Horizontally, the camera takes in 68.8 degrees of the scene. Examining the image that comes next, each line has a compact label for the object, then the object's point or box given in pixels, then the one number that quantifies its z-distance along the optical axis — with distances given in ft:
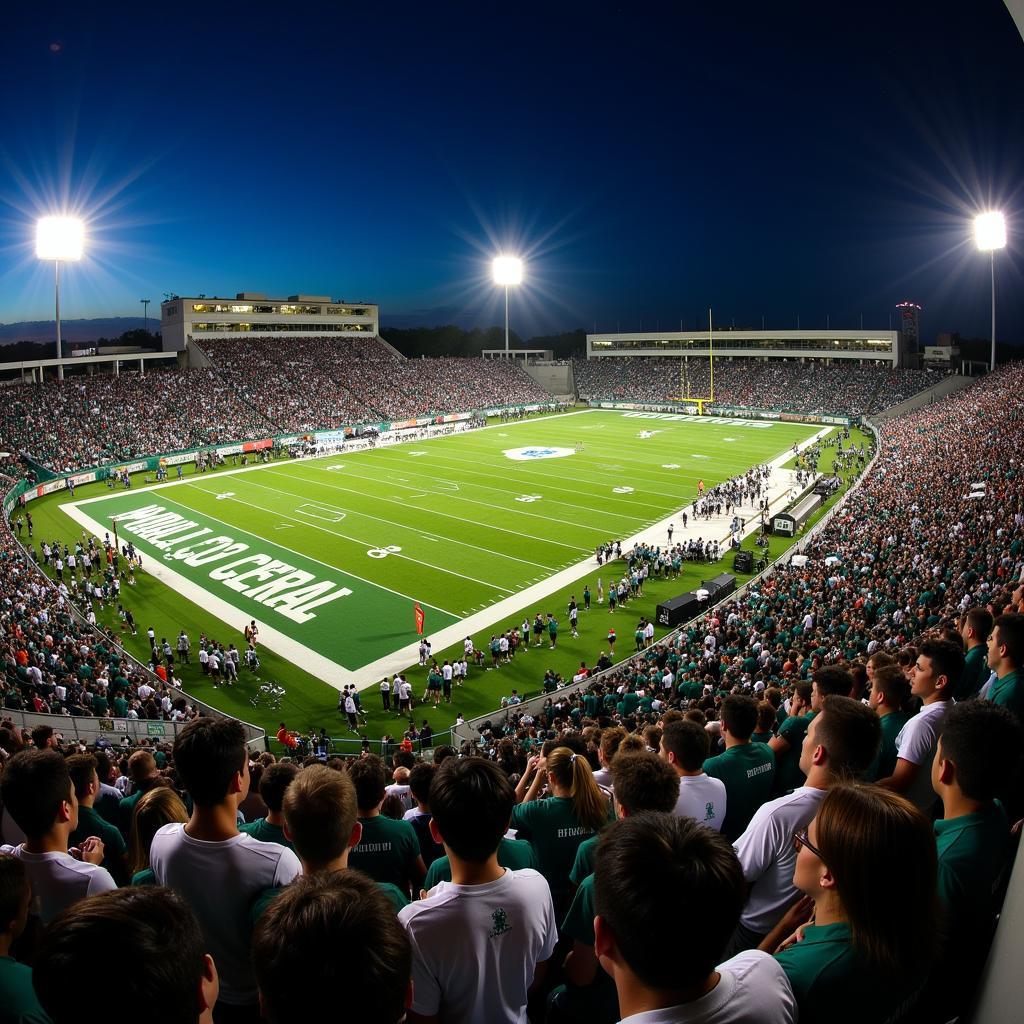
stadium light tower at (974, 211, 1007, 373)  161.79
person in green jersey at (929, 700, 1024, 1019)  9.44
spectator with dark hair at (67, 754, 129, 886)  16.43
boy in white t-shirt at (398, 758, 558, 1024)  9.06
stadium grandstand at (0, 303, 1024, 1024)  6.33
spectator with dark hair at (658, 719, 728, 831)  15.40
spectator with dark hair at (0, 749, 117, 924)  11.98
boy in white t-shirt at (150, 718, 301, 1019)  10.66
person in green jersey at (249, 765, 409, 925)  10.56
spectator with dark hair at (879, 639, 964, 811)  15.65
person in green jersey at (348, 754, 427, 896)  14.35
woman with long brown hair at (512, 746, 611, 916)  14.06
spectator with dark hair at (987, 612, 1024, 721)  17.40
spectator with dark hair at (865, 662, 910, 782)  18.38
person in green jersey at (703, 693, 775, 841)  16.80
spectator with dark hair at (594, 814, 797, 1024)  6.34
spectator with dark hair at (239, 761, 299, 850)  15.44
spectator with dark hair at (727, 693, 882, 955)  11.82
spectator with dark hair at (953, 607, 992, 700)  23.94
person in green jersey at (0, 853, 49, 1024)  7.75
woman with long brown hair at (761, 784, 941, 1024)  7.44
